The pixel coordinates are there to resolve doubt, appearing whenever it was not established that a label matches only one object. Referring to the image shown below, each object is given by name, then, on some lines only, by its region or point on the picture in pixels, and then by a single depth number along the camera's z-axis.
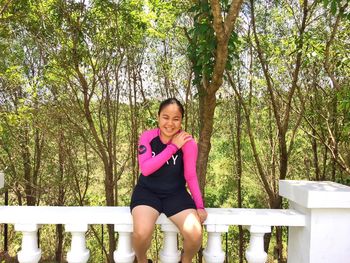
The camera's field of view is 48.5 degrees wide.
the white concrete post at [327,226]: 1.96
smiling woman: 1.97
